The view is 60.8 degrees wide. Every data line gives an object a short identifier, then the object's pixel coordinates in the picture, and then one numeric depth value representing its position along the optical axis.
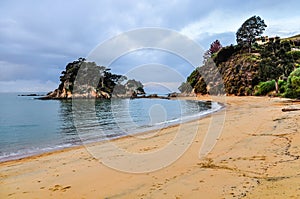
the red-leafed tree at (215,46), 107.19
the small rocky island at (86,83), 101.69
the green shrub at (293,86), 30.07
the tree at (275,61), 51.72
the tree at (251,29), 85.19
